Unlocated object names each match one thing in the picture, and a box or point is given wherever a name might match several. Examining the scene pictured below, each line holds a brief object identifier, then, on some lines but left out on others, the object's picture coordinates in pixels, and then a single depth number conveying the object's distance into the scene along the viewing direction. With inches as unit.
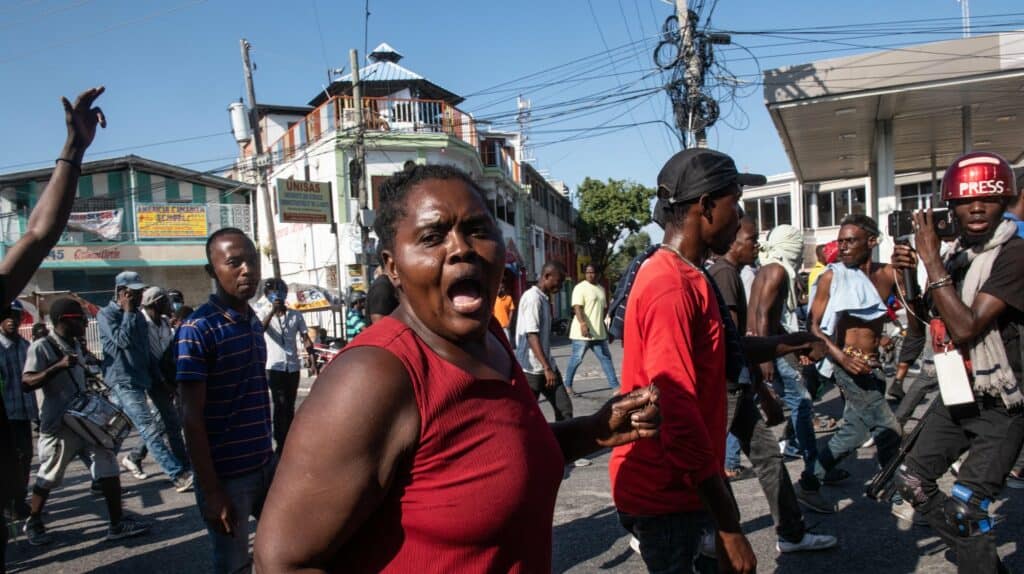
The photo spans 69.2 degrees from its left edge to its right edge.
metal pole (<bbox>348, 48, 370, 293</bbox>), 781.3
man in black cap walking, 91.2
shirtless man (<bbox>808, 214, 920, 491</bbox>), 191.6
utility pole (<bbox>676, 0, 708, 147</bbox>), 578.6
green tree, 1733.5
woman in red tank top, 52.9
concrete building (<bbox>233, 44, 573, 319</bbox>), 1022.4
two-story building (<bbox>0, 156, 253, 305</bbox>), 1148.5
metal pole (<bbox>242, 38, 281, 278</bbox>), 865.5
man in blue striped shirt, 117.3
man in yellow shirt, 396.2
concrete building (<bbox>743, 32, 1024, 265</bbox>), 530.0
